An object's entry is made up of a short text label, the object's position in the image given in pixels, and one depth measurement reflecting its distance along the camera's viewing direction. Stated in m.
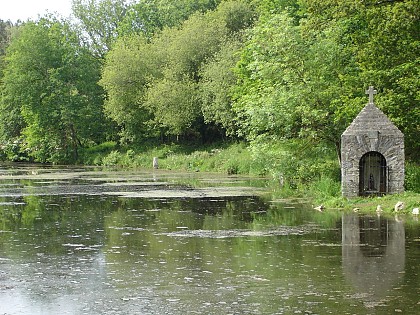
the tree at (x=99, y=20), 84.38
